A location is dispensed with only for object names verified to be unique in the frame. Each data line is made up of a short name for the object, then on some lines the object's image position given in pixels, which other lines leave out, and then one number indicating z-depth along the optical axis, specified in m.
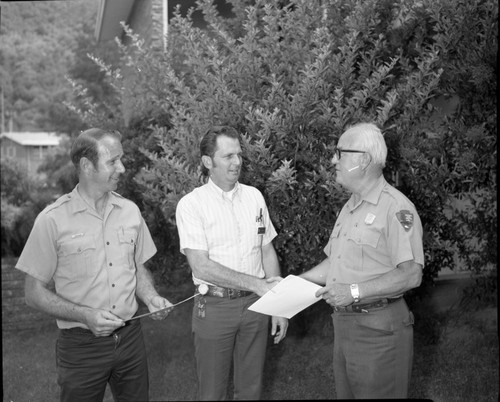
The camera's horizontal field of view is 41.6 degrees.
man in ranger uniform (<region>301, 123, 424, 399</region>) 2.98
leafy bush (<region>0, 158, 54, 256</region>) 9.54
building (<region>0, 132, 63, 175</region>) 28.83
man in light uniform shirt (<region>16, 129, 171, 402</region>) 3.08
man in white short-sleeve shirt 3.38
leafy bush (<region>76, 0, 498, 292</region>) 4.61
